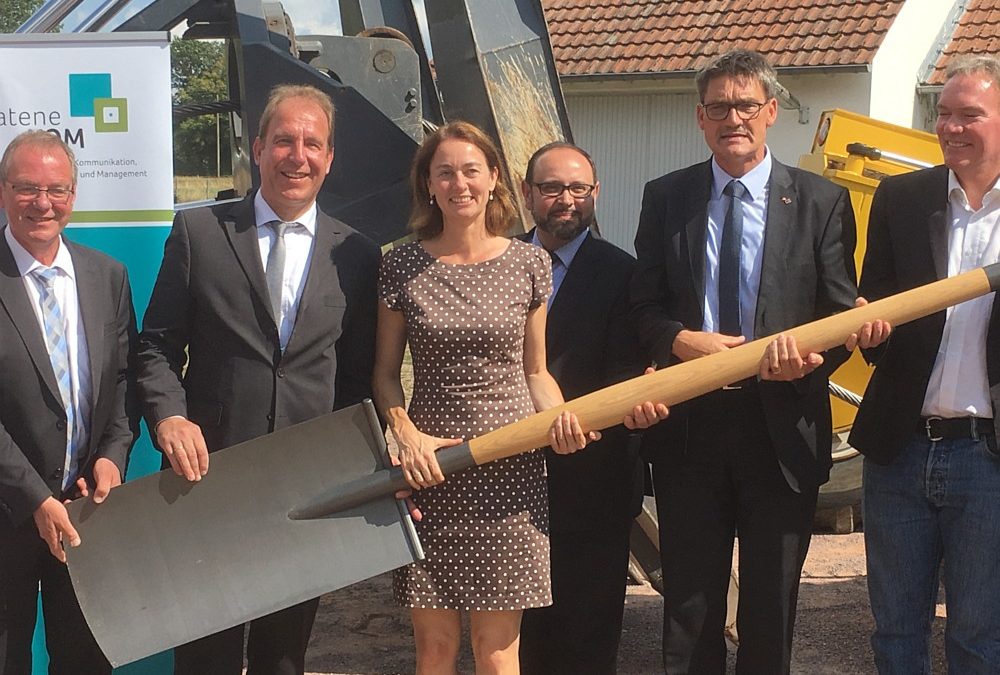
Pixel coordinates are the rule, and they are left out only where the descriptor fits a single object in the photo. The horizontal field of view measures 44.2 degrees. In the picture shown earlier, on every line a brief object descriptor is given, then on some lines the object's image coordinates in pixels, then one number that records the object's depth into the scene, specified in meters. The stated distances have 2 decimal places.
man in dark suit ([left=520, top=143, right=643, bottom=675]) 3.90
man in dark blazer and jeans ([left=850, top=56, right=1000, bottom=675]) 3.36
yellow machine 5.97
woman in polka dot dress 3.43
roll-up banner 4.22
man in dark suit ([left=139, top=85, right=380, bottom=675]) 3.44
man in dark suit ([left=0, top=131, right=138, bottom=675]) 3.31
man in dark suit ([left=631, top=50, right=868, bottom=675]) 3.50
